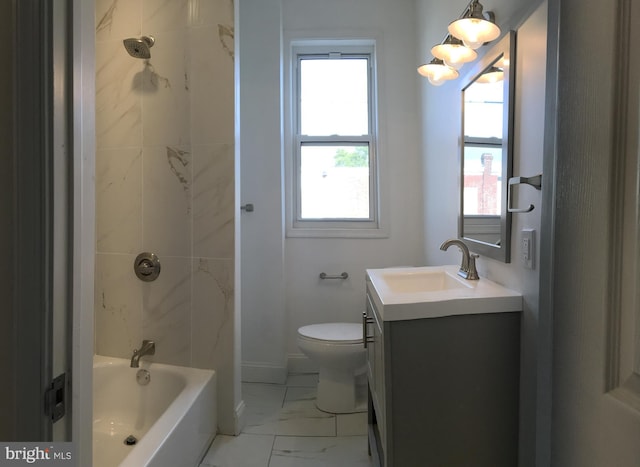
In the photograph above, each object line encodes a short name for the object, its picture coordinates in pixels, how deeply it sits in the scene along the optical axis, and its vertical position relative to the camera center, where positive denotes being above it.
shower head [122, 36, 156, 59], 1.85 +0.86
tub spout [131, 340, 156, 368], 1.92 -0.73
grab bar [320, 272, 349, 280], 2.82 -0.45
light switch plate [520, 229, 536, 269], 1.17 -0.09
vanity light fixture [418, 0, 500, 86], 1.37 +0.71
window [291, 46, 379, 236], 2.93 +0.62
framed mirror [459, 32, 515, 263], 1.36 +0.28
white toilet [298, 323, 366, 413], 2.12 -0.85
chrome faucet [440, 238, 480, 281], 1.54 -0.18
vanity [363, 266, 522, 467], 1.17 -0.52
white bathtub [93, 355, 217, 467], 1.67 -0.95
